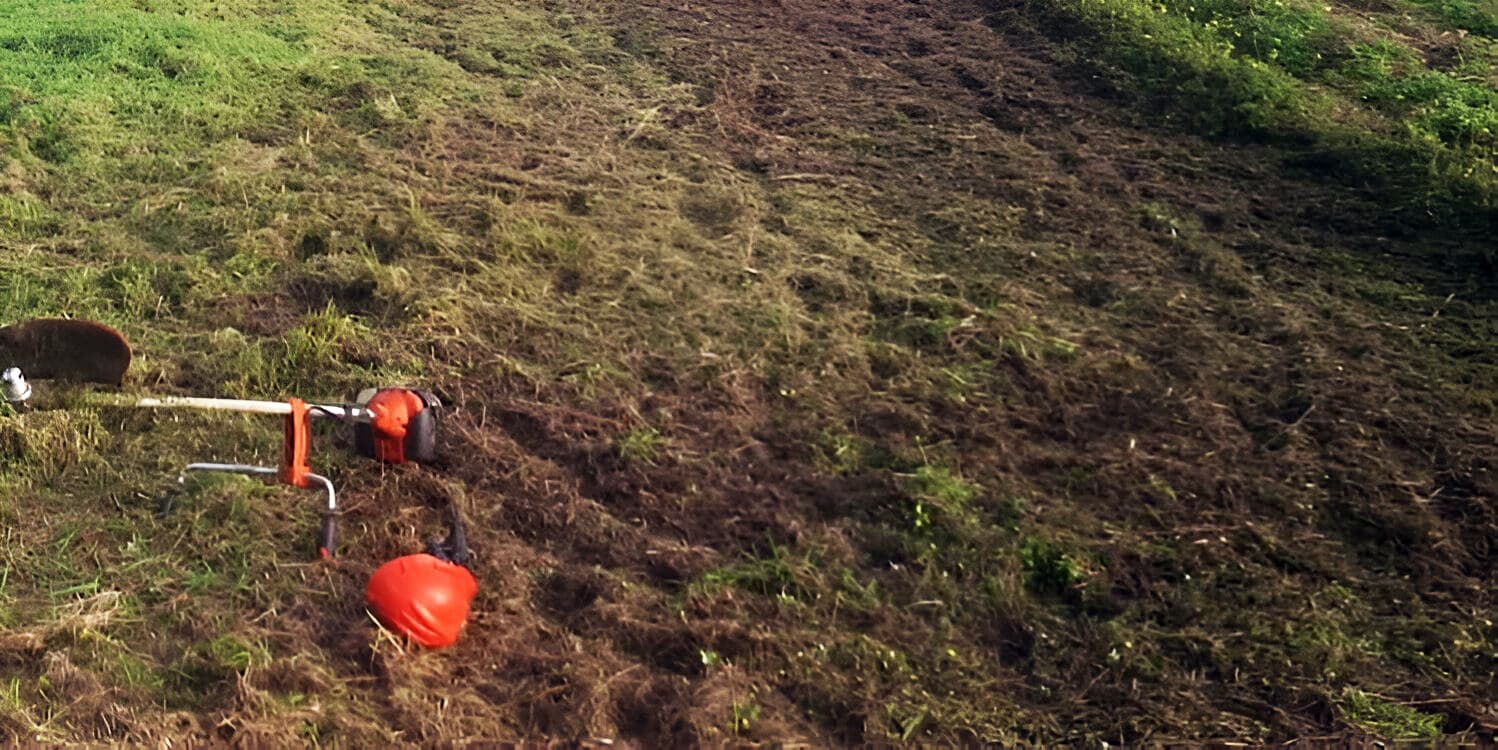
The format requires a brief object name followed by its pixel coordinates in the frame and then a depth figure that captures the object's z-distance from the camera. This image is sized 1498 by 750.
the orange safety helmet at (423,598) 3.30
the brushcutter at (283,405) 3.72
